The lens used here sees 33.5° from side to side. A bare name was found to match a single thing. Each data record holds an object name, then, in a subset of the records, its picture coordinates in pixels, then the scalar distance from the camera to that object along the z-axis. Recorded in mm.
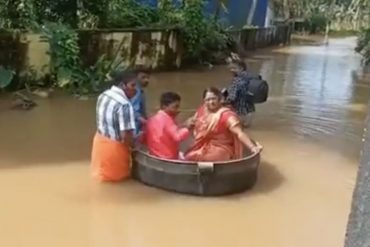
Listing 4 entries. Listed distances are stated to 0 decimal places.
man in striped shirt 6008
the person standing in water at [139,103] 6402
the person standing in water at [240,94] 8602
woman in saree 6125
